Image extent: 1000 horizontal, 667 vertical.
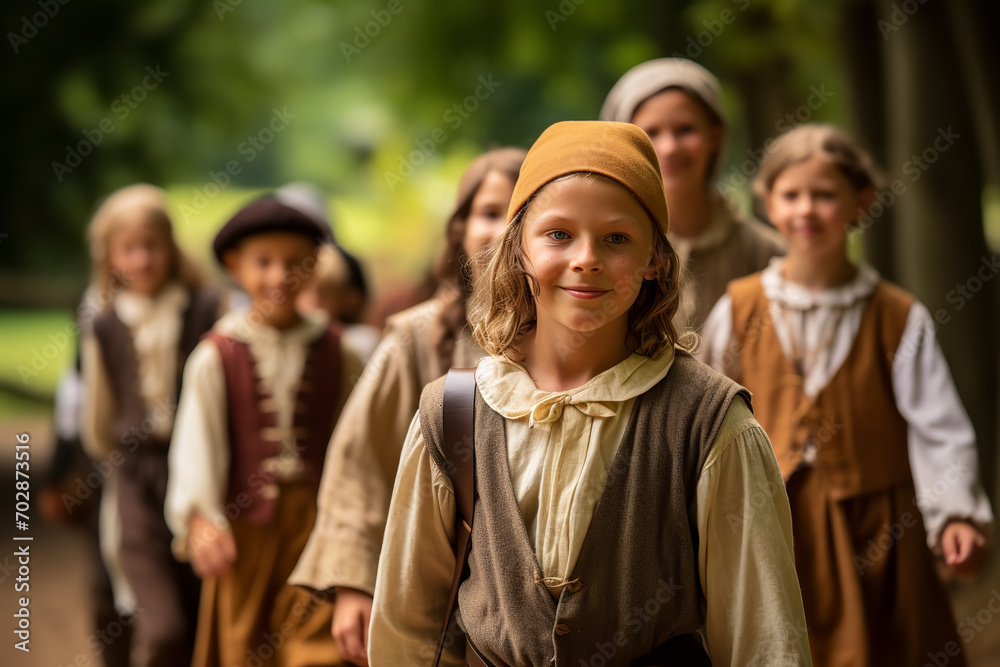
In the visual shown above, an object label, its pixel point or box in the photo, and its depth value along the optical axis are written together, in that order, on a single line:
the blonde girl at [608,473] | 1.67
